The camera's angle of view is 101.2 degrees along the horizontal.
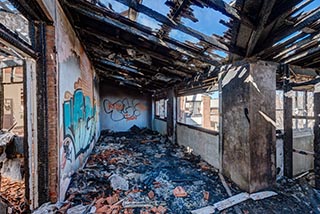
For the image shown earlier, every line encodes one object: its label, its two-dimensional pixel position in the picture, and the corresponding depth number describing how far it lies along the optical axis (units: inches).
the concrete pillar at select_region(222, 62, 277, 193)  82.6
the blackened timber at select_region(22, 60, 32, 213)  61.5
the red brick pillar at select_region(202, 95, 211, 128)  289.3
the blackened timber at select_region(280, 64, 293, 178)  100.7
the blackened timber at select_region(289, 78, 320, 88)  88.5
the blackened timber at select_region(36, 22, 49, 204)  65.1
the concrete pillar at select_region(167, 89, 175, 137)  189.8
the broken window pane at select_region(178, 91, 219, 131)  291.8
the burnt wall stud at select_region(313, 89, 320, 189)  89.4
